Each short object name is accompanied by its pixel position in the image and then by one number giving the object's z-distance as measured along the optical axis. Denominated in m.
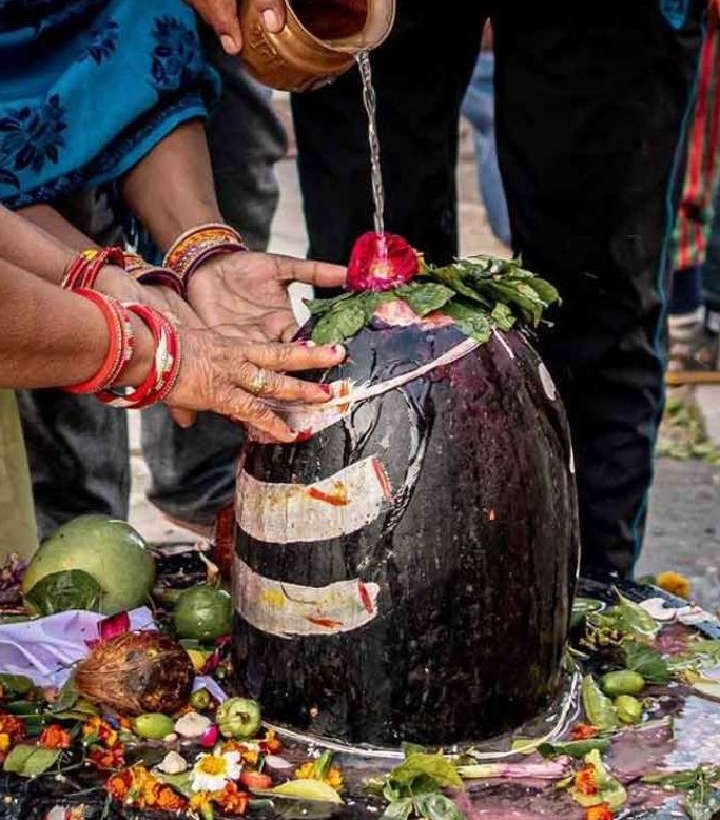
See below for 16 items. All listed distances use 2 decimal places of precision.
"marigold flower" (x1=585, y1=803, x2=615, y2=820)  1.83
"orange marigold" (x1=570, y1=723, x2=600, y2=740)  2.05
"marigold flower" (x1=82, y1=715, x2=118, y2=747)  1.97
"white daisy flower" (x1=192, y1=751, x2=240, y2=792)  1.86
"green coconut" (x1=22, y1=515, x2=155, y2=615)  2.27
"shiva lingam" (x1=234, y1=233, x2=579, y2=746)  1.96
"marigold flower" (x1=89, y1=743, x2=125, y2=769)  1.93
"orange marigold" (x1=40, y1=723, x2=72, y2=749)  1.95
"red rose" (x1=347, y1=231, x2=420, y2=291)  2.06
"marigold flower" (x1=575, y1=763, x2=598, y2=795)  1.88
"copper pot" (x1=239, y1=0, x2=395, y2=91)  2.16
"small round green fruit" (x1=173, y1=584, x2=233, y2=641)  2.29
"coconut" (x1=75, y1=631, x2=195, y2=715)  2.02
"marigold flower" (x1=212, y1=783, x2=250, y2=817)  1.84
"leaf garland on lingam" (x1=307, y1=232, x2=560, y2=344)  2.02
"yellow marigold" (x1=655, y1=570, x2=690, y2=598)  2.80
